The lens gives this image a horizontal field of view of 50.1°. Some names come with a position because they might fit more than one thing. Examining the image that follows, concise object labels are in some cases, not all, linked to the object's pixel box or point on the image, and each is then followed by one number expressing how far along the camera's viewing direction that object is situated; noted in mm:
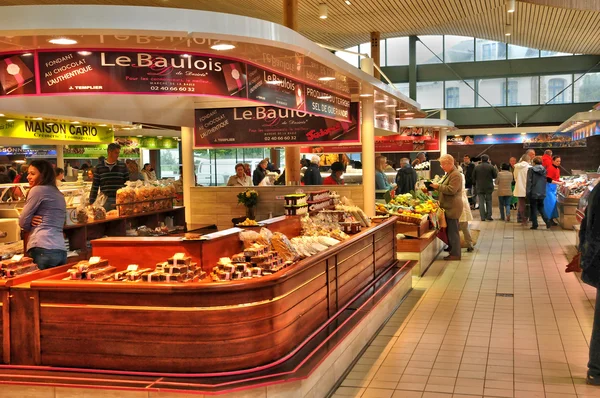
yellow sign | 11438
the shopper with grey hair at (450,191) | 10336
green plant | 9766
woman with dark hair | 5160
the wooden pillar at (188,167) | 9906
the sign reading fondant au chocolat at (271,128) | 9758
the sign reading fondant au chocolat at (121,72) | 5340
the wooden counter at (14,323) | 4242
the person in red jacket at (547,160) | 15827
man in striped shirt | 8109
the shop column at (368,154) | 9633
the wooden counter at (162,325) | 4070
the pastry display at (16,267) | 4457
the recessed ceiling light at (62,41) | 4895
